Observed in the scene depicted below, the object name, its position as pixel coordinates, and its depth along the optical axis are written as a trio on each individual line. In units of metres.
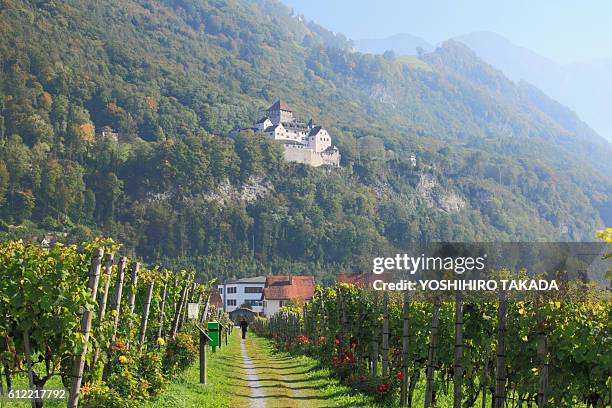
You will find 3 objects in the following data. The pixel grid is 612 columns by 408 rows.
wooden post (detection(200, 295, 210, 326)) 37.72
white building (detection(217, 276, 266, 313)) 137.00
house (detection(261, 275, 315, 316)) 118.03
